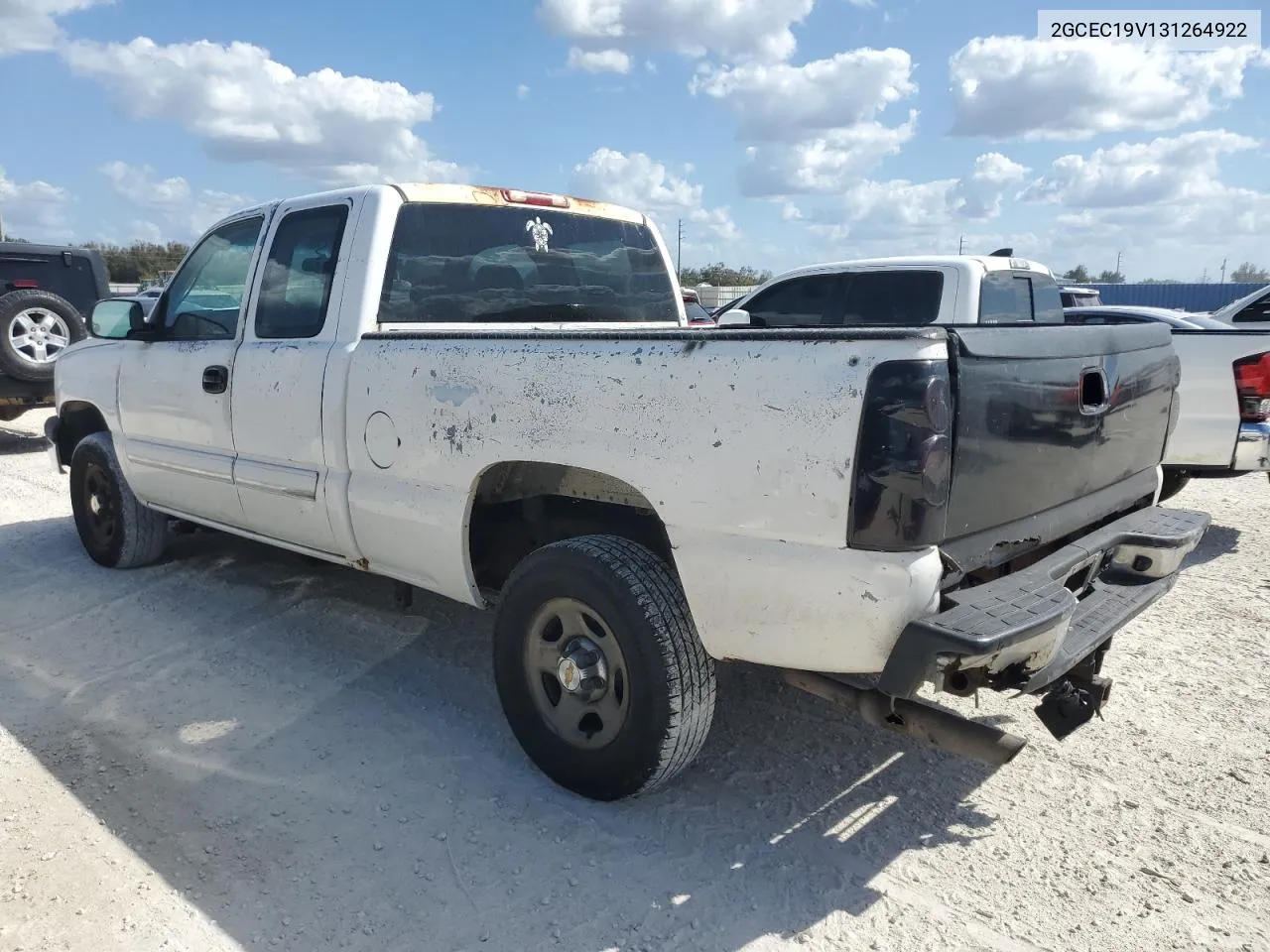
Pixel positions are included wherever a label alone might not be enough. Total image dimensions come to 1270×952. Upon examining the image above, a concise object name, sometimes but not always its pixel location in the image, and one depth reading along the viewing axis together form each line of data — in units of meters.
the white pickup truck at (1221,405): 5.80
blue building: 32.38
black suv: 9.14
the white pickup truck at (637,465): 2.28
